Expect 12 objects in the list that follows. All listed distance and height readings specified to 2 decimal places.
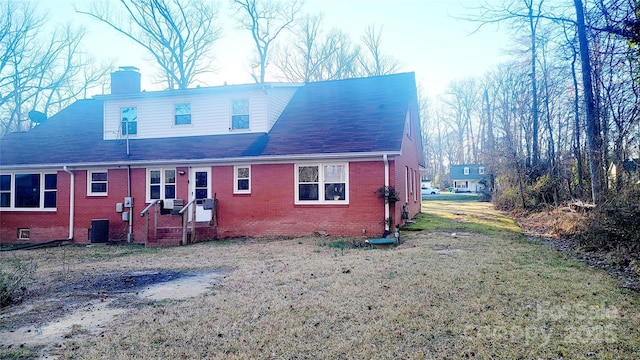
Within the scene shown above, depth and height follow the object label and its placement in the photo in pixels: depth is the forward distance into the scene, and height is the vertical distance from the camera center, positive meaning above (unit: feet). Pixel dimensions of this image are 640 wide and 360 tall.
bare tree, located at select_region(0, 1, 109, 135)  81.51 +30.50
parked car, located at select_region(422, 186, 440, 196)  158.49 -0.68
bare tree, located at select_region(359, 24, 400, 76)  110.52 +40.64
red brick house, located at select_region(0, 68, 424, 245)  40.06 +3.05
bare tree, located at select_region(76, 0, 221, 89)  81.92 +37.45
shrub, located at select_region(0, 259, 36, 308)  17.84 -4.64
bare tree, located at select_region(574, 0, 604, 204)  37.32 +7.15
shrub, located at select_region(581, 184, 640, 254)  26.22 -2.81
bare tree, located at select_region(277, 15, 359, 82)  107.10 +38.89
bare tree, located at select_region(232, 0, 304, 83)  86.28 +39.22
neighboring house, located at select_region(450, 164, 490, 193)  181.78 +6.24
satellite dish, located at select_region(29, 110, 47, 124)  59.54 +12.65
